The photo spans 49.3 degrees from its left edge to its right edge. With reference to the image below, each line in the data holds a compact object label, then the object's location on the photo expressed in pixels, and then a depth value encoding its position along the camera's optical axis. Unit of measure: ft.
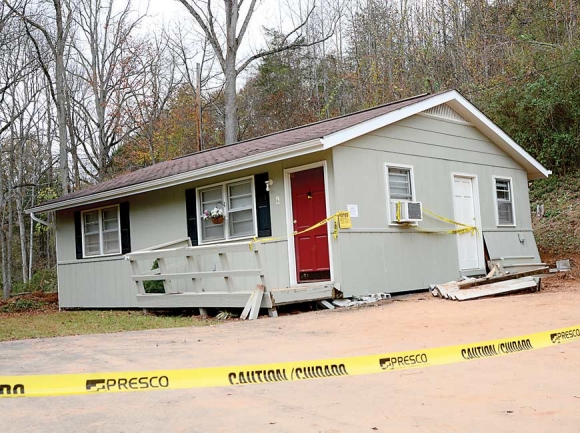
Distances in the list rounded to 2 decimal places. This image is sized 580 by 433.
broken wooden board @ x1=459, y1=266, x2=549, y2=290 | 33.40
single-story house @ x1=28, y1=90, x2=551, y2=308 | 34.04
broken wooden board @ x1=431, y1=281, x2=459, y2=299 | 32.58
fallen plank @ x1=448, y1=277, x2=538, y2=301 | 31.48
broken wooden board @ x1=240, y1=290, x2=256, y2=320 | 31.50
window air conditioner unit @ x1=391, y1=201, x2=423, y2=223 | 36.29
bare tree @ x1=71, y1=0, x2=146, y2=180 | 88.58
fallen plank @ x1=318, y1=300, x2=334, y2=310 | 32.71
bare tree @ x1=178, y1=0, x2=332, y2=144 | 74.13
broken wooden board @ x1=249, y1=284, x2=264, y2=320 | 31.14
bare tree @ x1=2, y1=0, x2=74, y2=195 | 63.82
